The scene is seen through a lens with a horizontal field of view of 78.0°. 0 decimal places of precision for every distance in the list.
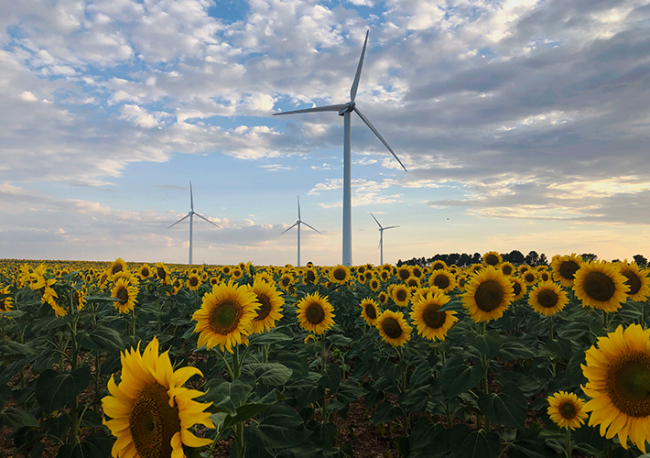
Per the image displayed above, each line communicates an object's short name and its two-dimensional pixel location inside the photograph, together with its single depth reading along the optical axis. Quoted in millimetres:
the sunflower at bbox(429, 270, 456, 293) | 8508
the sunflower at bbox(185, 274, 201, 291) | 12406
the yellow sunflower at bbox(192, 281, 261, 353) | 3459
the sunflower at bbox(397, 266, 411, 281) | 13156
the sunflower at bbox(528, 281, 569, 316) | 6602
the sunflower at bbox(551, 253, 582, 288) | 7109
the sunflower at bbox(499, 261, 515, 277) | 11669
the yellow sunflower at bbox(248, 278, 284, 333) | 4367
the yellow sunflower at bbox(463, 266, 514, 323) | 4762
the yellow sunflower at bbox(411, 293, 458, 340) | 5586
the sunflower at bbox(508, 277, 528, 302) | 7105
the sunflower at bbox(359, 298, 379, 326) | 6952
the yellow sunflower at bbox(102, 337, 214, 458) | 1749
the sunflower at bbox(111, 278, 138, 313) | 6906
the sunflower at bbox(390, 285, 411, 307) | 8523
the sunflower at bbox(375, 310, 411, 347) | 5910
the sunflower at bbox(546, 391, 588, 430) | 4219
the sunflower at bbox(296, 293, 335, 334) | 5979
